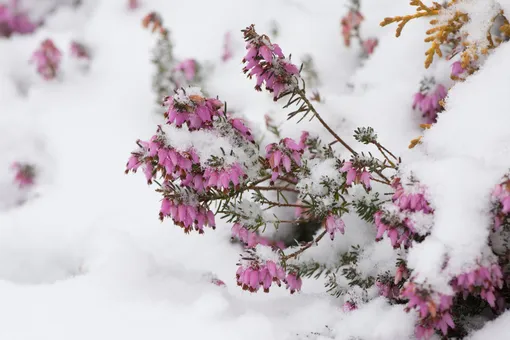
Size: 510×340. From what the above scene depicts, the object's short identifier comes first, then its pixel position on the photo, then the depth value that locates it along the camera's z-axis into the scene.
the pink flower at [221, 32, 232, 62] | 3.99
